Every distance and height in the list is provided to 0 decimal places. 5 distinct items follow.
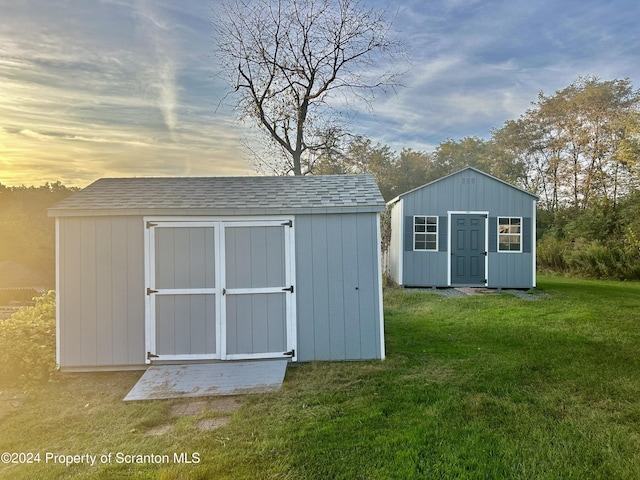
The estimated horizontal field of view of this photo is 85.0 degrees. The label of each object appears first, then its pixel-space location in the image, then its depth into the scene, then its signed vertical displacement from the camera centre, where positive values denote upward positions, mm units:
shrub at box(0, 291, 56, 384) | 4094 -1349
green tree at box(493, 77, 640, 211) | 14859 +4566
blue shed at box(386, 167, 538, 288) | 9844 +146
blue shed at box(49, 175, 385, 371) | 4324 -512
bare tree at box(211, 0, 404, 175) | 11258 +6022
